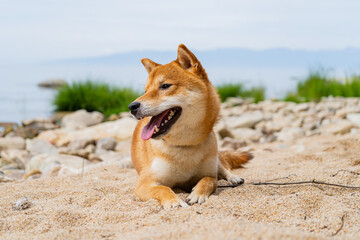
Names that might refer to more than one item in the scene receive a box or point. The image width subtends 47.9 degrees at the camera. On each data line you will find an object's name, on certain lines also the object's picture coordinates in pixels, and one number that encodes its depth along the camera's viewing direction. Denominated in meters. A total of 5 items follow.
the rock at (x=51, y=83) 22.36
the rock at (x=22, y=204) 3.38
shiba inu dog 3.41
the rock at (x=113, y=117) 11.70
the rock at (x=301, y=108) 10.52
